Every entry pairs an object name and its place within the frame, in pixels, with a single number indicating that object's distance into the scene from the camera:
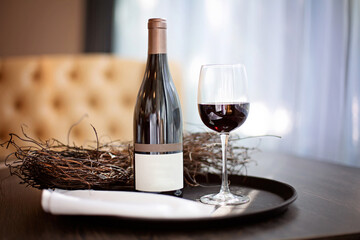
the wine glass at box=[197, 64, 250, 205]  0.80
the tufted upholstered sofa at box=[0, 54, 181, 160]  2.43
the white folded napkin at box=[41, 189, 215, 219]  0.58
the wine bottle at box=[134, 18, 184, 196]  0.75
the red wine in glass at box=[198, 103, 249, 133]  0.81
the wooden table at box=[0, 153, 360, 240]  0.56
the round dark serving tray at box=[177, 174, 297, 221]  0.61
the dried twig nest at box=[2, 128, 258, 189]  0.78
